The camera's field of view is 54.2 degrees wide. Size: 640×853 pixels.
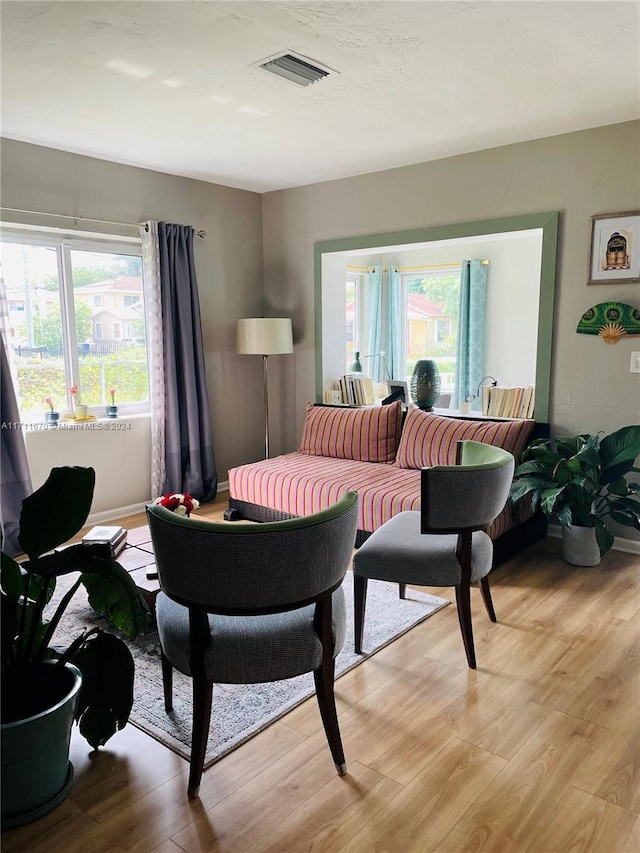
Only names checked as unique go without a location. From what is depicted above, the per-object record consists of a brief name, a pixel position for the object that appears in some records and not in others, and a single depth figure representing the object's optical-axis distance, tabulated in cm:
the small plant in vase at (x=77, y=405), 444
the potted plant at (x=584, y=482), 348
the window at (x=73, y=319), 418
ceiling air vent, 275
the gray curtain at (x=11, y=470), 388
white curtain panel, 463
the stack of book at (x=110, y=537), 301
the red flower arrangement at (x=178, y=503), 301
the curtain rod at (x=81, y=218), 393
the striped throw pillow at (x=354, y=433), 455
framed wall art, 369
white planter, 367
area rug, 221
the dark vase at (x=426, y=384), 470
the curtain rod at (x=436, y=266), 646
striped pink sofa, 378
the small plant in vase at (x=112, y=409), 464
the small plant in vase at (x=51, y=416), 427
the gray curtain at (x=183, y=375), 473
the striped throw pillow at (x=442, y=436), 395
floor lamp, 506
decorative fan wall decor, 372
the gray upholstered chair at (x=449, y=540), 248
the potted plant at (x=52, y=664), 176
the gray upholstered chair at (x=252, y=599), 175
